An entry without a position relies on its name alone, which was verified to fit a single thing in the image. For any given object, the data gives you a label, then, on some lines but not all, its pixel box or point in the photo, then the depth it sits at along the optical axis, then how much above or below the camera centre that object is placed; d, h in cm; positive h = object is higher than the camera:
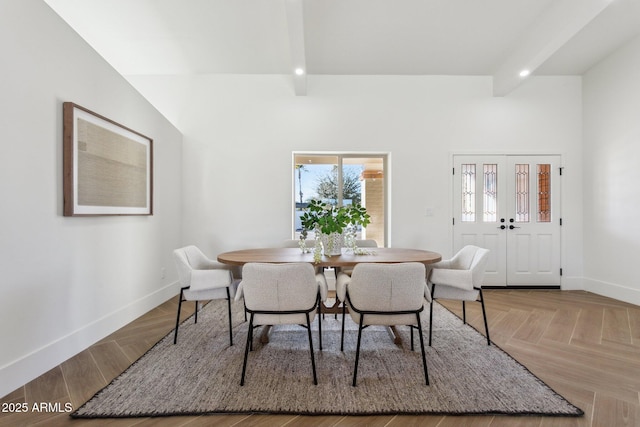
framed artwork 210 +42
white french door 414 +0
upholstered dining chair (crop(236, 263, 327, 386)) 169 -49
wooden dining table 212 -36
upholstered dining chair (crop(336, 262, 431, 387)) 170 -49
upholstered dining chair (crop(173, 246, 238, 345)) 222 -55
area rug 156 -107
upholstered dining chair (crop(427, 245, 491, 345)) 222 -54
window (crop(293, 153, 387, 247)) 425 +48
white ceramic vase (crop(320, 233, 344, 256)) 242 -26
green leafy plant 233 -4
